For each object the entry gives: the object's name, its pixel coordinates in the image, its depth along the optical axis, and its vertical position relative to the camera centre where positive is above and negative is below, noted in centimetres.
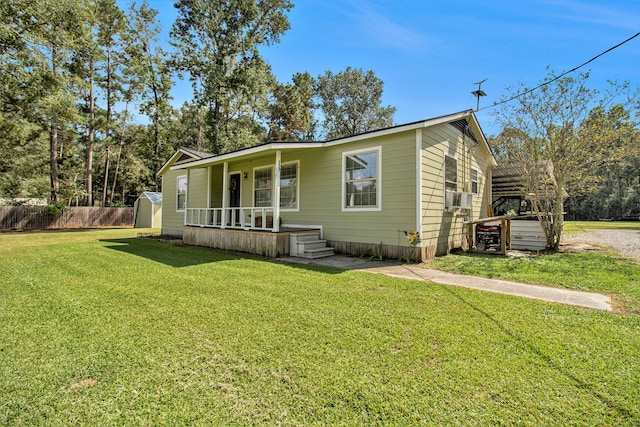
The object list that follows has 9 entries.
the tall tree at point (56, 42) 1329 +782
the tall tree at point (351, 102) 2933 +1072
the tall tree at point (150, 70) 2352 +1095
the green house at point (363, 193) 710 +53
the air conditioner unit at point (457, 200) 815 +36
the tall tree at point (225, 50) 2050 +1126
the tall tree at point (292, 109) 2517 +856
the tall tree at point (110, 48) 2192 +1222
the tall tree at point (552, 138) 776 +211
